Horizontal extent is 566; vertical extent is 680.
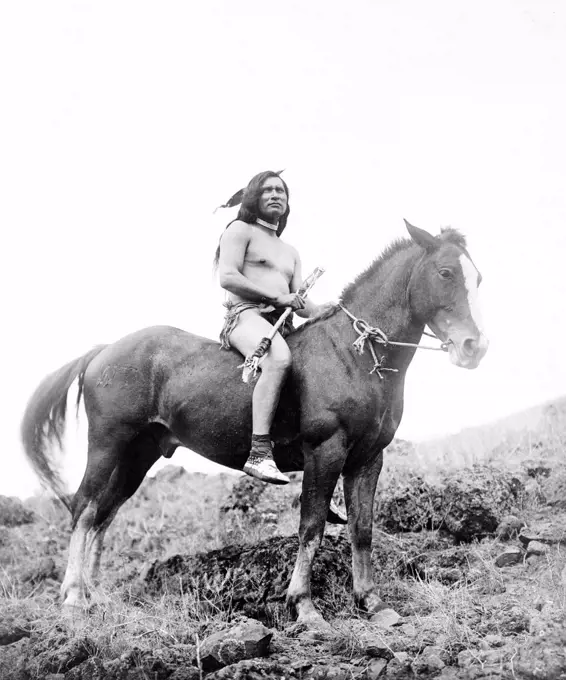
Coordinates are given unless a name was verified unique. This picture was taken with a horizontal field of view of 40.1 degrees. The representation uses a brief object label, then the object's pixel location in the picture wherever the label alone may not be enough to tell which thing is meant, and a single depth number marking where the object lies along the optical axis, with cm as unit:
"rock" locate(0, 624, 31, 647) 501
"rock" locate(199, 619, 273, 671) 434
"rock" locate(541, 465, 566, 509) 727
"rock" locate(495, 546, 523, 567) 610
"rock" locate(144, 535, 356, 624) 583
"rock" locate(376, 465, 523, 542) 687
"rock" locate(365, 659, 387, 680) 411
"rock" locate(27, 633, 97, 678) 453
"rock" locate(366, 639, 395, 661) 427
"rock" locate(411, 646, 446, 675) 407
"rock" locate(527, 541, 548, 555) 603
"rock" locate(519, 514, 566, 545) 628
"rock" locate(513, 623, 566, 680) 364
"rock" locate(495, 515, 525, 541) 672
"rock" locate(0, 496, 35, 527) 1062
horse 548
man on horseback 555
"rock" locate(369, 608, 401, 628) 509
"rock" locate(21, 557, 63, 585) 804
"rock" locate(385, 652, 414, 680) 407
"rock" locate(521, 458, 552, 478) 816
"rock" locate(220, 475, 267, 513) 866
